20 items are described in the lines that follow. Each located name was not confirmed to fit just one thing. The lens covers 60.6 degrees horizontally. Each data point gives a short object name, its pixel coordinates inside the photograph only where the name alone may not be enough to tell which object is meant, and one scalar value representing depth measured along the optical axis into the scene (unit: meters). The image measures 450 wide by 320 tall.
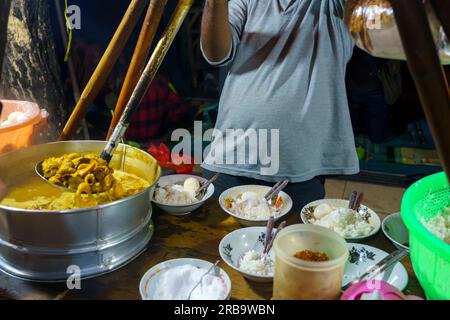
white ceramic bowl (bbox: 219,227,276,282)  1.41
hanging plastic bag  0.82
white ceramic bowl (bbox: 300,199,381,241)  1.60
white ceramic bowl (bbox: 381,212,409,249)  1.52
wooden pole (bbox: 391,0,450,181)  0.73
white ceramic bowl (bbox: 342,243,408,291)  1.26
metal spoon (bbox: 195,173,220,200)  1.86
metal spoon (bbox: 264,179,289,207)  1.82
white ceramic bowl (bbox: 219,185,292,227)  1.66
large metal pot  1.21
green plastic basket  1.04
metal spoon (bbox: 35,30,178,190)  1.46
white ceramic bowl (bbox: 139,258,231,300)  1.19
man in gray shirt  1.98
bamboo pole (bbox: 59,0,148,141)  1.60
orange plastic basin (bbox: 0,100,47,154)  1.74
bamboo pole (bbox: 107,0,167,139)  1.59
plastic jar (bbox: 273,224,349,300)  1.04
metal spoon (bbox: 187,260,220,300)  1.21
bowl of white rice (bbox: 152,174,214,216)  1.71
